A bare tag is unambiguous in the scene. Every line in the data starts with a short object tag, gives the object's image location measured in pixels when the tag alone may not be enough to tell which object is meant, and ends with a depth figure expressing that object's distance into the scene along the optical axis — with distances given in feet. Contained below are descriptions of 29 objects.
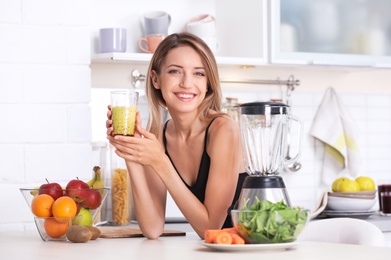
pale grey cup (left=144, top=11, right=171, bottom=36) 11.32
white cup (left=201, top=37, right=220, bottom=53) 11.51
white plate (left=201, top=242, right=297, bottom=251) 6.00
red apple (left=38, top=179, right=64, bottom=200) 7.41
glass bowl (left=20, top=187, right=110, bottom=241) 7.32
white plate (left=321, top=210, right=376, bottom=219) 11.66
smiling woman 8.05
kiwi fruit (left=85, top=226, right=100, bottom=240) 7.41
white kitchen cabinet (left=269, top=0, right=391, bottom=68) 11.78
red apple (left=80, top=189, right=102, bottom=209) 7.50
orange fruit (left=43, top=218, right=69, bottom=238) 7.32
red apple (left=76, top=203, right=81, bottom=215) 7.39
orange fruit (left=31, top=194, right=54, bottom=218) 7.28
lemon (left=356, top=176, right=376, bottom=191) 12.05
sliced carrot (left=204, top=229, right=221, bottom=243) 6.20
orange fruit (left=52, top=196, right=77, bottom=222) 7.22
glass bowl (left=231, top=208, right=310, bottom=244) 6.03
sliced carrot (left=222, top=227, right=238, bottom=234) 6.23
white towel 12.84
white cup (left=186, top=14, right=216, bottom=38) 11.60
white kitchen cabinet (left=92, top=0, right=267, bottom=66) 11.48
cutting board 7.83
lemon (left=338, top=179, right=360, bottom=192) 11.85
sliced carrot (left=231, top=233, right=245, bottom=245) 6.13
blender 7.26
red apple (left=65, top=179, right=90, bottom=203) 7.41
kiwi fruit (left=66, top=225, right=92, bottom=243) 7.18
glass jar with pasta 11.02
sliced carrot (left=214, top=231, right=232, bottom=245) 6.13
